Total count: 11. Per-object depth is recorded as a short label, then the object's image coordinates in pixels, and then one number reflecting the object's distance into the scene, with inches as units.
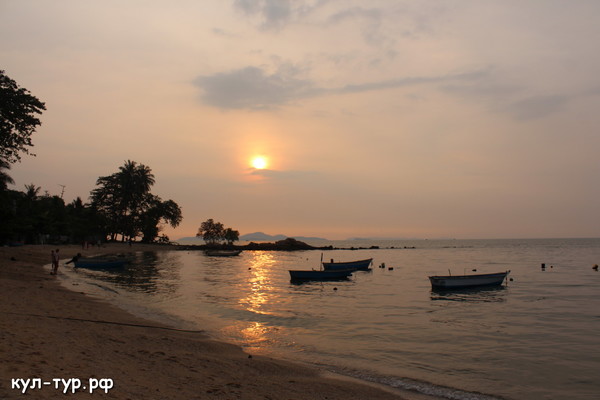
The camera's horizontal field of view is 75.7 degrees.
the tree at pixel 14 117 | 1248.8
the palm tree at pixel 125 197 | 4308.6
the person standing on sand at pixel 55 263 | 1466.5
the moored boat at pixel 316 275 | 1851.6
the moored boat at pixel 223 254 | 4016.7
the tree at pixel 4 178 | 1491.4
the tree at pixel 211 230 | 5876.0
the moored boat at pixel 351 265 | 2379.4
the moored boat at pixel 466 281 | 1546.5
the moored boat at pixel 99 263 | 2025.1
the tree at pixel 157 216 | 4810.5
